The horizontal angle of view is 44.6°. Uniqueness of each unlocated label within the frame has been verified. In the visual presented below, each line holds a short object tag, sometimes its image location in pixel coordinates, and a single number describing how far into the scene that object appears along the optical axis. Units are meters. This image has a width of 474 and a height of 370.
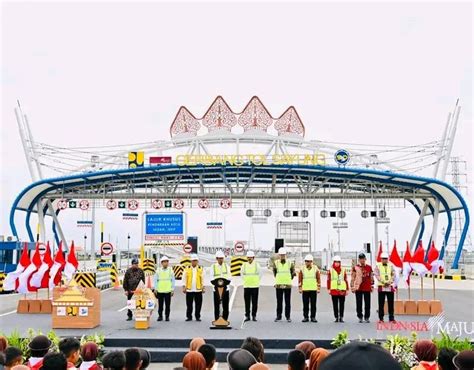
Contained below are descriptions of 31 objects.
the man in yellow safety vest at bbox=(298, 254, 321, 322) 12.87
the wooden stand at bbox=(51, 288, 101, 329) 12.11
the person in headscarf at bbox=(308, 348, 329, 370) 4.76
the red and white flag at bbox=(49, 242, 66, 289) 15.08
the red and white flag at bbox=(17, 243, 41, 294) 14.78
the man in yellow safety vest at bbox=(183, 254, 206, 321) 13.06
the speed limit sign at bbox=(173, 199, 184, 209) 38.38
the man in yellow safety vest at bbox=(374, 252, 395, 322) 12.98
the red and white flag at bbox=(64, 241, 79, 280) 15.24
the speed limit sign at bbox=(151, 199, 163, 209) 38.03
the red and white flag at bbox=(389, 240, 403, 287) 14.43
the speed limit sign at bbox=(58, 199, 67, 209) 40.38
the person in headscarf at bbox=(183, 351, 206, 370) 4.55
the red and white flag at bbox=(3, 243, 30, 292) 14.84
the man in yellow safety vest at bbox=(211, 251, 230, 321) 12.28
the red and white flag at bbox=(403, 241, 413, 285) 14.90
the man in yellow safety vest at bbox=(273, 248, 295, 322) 13.12
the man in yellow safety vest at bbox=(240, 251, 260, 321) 13.04
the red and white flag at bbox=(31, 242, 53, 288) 14.95
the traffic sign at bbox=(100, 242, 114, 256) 27.30
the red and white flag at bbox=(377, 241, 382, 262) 13.78
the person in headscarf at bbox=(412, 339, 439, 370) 5.44
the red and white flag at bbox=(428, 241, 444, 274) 14.98
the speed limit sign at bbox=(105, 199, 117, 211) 38.14
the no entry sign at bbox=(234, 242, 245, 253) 30.67
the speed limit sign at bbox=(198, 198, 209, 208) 38.59
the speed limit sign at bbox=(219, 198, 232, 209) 38.91
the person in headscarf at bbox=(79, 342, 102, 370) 5.46
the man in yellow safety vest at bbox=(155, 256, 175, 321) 13.16
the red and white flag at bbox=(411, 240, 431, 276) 14.84
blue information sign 22.59
